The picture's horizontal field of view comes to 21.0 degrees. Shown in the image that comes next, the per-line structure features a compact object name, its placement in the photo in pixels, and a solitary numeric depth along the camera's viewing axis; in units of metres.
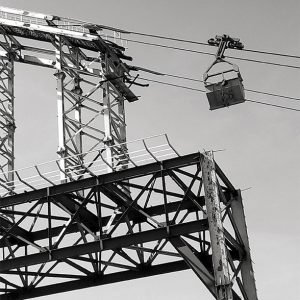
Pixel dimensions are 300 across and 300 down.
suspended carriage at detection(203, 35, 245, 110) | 28.23
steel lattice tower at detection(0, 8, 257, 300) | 29.33
